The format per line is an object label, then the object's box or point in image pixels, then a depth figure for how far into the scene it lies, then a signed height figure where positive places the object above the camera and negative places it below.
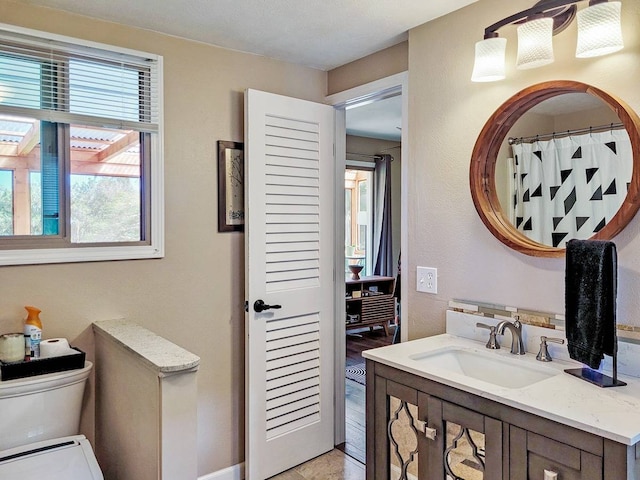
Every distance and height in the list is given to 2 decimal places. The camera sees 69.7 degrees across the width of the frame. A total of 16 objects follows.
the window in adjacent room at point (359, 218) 6.33 +0.16
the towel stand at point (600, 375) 1.40 -0.47
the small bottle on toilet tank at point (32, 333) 1.85 -0.42
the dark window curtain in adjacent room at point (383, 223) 6.13 +0.09
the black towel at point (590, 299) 1.42 -0.23
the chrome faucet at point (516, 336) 1.76 -0.41
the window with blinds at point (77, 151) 1.96 +0.37
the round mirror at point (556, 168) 1.58 +0.24
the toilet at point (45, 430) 1.59 -0.77
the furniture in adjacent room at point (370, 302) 5.42 -0.88
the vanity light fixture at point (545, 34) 1.50 +0.69
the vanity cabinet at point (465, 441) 1.16 -0.63
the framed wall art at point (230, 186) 2.50 +0.24
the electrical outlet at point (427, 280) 2.18 -0.24
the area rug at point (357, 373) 4.12 -1.35
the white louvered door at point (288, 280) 2.47 -0.29
